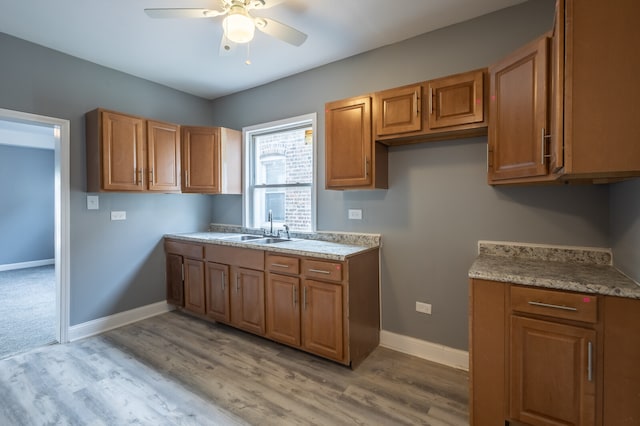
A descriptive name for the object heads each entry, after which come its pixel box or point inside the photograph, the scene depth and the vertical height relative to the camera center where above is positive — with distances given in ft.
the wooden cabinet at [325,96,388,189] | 8.19 +1.70
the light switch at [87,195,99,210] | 9.96 +0.26
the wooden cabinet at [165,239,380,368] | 7.70 -2.63
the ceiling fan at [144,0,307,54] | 5.92 +4.00
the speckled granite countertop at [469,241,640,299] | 4.72 -1.20
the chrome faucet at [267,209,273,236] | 11.28 -0.50
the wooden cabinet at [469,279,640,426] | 4.51 -2.50
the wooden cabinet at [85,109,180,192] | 9.38 +1.92
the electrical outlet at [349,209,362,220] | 9.47 -0.18
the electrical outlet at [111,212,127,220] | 10.62 -0.22
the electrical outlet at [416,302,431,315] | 8.36 -2.83
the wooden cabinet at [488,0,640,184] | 4.10 +1.69
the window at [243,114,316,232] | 10.89 +1.38
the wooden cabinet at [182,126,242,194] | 11.57 +1.98
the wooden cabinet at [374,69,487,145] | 6.80 +2.43
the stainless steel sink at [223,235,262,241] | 10.83 -1.09
